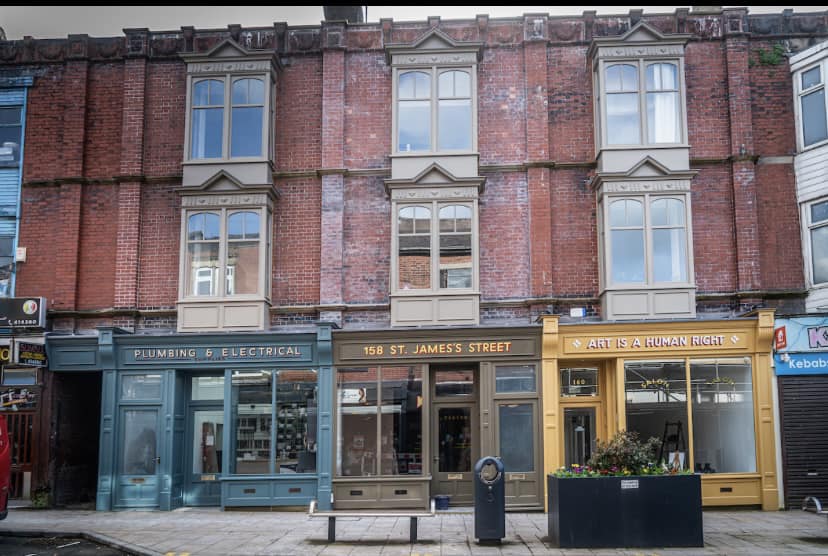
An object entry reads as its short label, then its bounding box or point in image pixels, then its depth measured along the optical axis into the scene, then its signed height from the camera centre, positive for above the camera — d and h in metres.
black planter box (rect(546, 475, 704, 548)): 11.33 -1.54
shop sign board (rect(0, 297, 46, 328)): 17.05 +1.95
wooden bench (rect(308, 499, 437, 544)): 12.10 -1.70
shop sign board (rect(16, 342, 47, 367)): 15.99 +1.02
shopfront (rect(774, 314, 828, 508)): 15.76 +0.06
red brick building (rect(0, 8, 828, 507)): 16.73 +4.71
